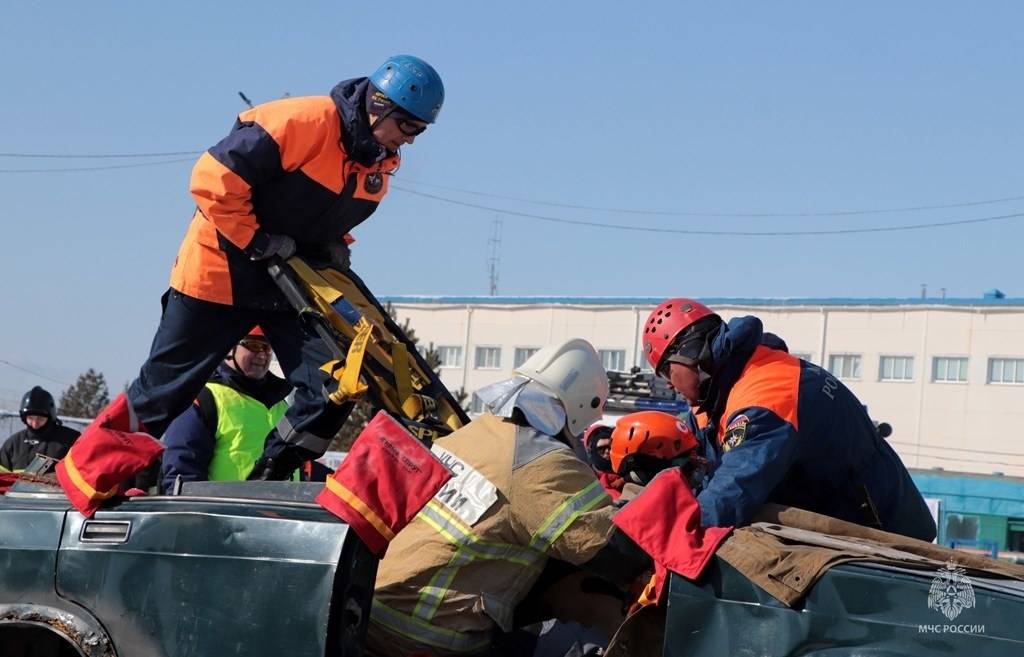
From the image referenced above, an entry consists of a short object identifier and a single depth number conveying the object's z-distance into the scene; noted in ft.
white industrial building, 136.15
